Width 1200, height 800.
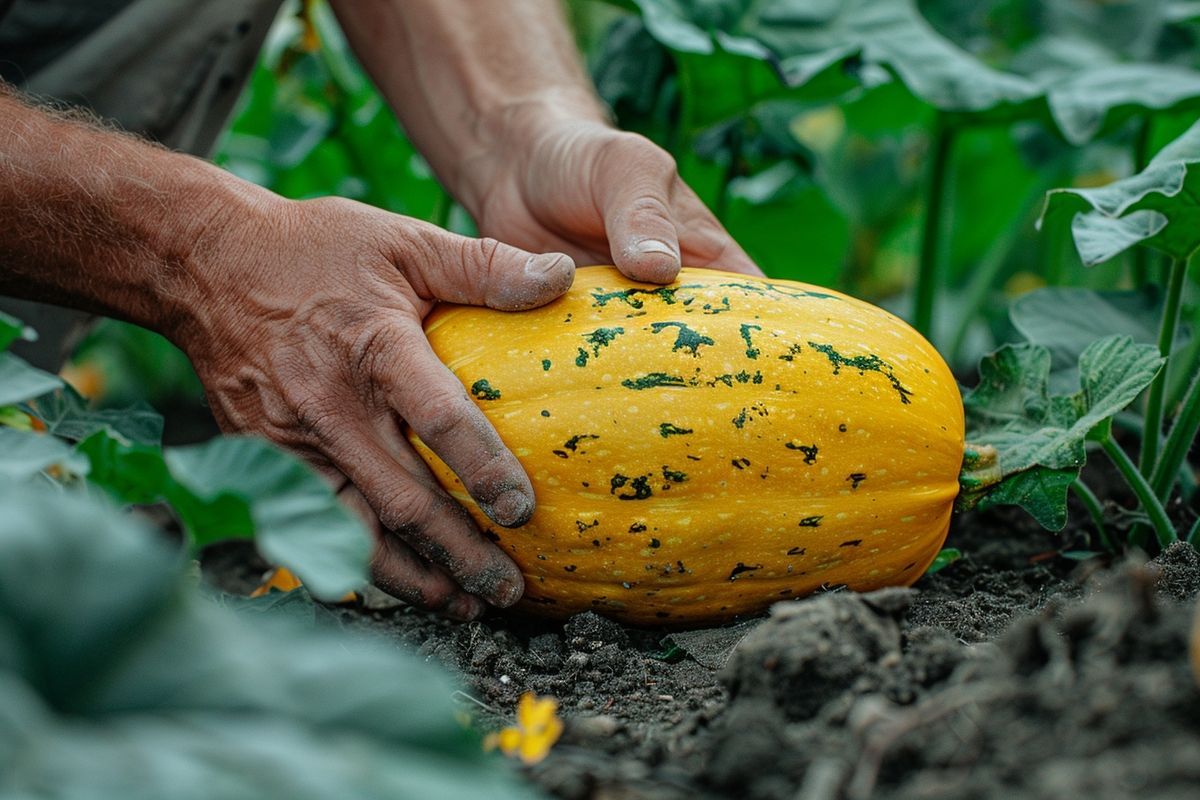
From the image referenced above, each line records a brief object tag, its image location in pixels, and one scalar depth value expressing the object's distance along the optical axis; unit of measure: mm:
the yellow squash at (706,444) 1683
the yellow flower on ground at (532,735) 1049
